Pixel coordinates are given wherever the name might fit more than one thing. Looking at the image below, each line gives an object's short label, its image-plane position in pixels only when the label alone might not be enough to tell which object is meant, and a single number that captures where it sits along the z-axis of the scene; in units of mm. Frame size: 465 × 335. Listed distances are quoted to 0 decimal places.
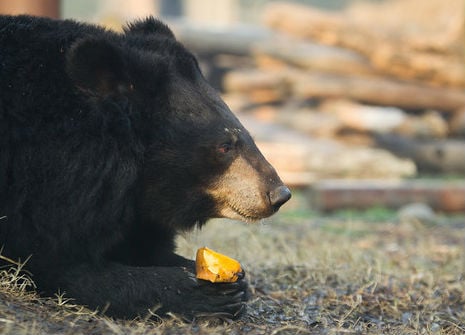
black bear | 6520
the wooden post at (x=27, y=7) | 13180
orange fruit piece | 6867
